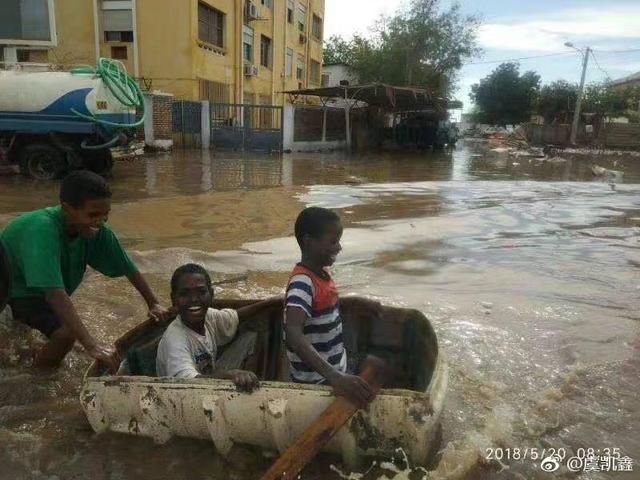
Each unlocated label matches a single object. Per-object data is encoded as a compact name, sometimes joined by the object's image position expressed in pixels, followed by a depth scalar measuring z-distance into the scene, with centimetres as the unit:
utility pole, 3121
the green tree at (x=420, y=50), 3834
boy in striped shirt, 235
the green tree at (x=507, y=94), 4484
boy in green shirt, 274
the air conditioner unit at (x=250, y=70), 2519
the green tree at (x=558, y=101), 3678
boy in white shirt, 263
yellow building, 2003
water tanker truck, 1095
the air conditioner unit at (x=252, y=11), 2445
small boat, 227
